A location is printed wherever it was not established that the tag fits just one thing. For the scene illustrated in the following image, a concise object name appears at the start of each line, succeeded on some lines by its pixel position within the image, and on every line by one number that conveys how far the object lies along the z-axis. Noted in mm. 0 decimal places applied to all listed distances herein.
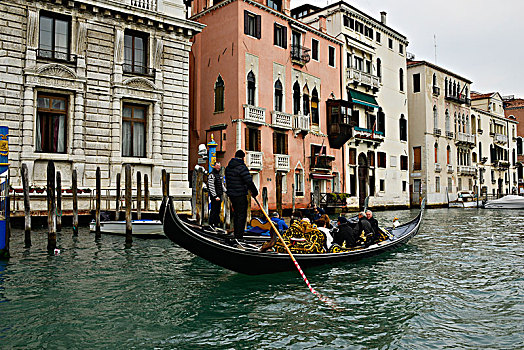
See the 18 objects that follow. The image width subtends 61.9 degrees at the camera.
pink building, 18453
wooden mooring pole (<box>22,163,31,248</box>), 8320
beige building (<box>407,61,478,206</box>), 31625
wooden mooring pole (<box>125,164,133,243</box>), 9609
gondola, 6176
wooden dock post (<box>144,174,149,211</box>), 11906
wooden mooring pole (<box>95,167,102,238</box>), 10578
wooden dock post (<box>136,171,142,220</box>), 11357
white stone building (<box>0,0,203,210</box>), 12156
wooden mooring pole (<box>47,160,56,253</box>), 8398
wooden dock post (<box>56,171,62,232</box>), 9512
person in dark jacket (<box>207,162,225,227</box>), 10297
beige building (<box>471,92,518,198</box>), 39219
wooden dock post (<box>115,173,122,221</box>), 11719
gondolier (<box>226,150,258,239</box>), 7121
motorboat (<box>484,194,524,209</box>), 28672
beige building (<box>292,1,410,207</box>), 24625
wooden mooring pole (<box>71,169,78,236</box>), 10742
